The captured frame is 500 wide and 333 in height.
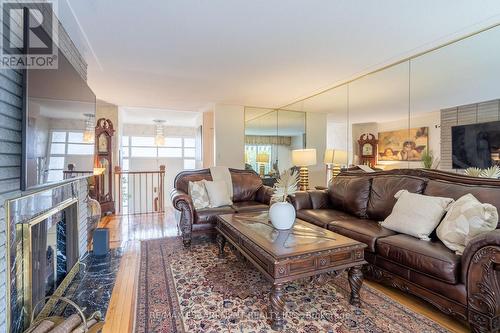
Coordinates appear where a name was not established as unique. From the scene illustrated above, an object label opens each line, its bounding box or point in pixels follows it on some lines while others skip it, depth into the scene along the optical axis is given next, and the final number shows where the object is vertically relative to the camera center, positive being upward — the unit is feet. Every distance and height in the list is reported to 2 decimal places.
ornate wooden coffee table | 5.34 -2.08
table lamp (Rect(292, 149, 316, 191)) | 14.90 +0.39
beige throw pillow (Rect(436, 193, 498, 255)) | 5.57 -1.27
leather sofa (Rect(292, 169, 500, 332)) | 4.87 -1.97
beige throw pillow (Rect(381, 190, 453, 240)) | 6.69 -1.34
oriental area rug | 5.43 -3.49
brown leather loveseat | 10.36 -1.63
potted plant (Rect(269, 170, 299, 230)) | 7.34 -1.28
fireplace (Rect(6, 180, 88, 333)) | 4.25 -1.83
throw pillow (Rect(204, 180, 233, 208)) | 11.55 -1.29
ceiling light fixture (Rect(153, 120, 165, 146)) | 24.77 +3.68
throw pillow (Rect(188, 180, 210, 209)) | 11.24 -1.31
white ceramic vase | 7.33 -1.45
